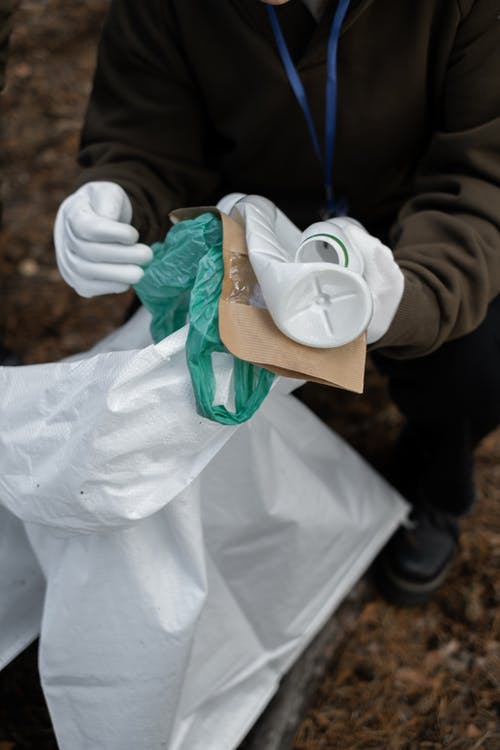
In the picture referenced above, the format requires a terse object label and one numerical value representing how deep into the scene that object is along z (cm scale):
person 83
